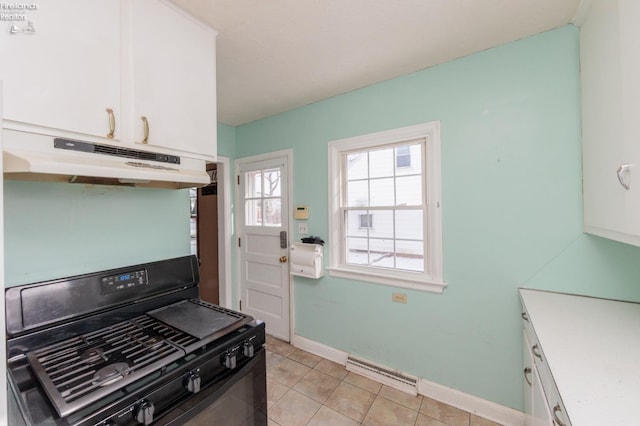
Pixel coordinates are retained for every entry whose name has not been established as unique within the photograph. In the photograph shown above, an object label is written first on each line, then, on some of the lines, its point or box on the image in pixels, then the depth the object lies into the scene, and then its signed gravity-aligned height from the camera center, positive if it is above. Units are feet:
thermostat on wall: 8.74 +0.00
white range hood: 2.80 +0.67
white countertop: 2.54 -1.85
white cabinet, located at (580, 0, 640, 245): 3.24 +1.34
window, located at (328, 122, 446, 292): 6.59 +0.10
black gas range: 2.67 -1.76
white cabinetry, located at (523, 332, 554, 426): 3.53 -2.92
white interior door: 9.41 -1.04
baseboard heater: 6.71 -4.44
